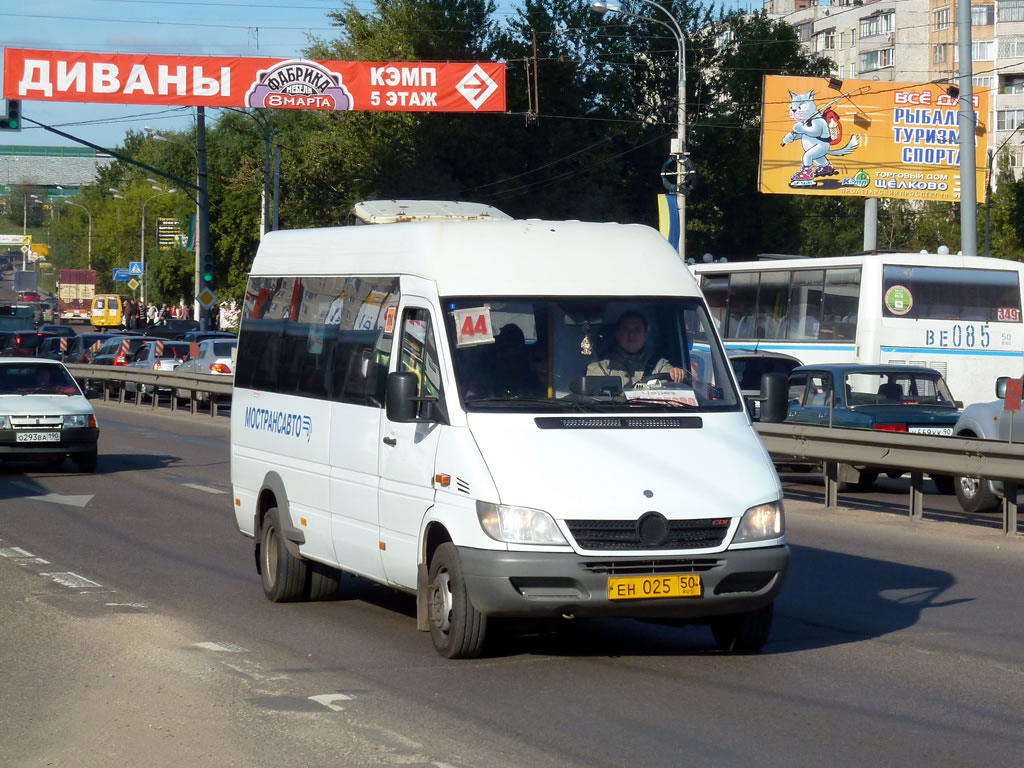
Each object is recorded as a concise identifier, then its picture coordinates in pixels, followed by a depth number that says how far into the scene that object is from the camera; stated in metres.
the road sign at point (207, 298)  50.03
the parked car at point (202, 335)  43.41
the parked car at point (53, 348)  52.56
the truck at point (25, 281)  131.25
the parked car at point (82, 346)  50.06
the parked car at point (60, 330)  65.39
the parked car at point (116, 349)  47.47
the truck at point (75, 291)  129.50
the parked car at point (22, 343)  51.81
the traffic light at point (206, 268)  49.72
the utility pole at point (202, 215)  47.69
